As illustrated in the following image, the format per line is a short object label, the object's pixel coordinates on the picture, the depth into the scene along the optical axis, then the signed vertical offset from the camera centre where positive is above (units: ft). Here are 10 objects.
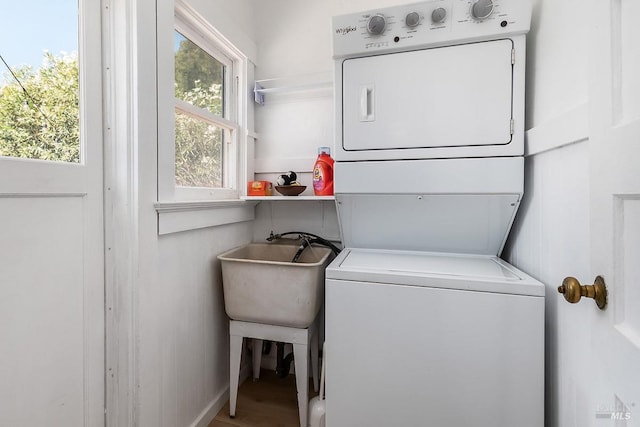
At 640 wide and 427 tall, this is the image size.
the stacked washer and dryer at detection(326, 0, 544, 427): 3.49 -0.14
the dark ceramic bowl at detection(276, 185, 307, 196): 6.34 +0.49
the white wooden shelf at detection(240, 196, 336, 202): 5.82 +0.28
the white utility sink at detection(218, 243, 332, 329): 5.16 -1.50
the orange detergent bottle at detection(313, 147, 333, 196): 6.06 +0.76
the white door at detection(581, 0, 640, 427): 1.78 +0.03
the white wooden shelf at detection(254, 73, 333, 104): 6.61 +3.04
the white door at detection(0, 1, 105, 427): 2.92 -0.78
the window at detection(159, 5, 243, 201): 5.05 +1.91
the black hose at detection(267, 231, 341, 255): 6.57 -0.68
